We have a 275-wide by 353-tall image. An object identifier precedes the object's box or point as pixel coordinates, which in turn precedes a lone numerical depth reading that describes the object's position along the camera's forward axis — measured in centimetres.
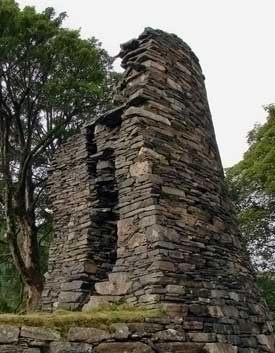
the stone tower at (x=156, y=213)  525
